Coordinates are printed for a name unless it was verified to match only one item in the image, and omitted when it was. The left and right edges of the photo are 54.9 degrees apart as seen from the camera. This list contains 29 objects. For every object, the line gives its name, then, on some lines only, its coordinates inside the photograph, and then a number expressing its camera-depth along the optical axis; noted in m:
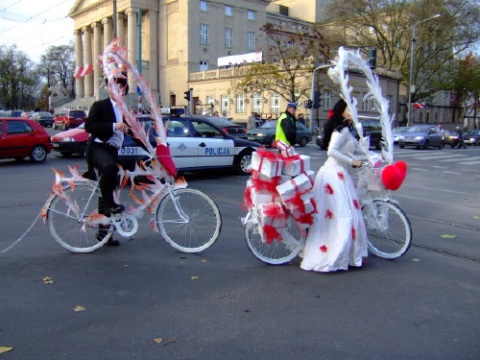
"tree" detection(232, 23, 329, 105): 38.56
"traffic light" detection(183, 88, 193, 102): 31.50
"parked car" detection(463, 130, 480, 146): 38.47
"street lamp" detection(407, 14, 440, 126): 40.75
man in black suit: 5.16
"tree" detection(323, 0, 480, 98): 43.12
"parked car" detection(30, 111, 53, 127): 48.88
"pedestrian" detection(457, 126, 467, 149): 33.84
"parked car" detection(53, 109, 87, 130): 38.44
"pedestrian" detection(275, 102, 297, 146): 8.70
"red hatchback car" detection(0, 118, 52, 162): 14.78
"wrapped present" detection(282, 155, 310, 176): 4.64
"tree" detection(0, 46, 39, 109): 75.31
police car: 11.36
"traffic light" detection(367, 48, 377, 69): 24.84
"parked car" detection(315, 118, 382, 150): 26.74
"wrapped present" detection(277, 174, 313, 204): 4.58
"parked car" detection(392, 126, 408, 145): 30.40
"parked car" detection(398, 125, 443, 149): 28.94
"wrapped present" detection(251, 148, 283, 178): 4.59
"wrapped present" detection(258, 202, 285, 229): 4.68
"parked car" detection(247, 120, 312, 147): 24.61
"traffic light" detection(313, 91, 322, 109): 32.76
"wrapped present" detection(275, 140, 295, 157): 4.70
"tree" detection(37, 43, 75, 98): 83.94
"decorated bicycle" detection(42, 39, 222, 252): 5.27
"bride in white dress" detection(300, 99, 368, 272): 4.78
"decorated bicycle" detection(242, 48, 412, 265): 4.64
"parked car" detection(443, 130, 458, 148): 33.44
